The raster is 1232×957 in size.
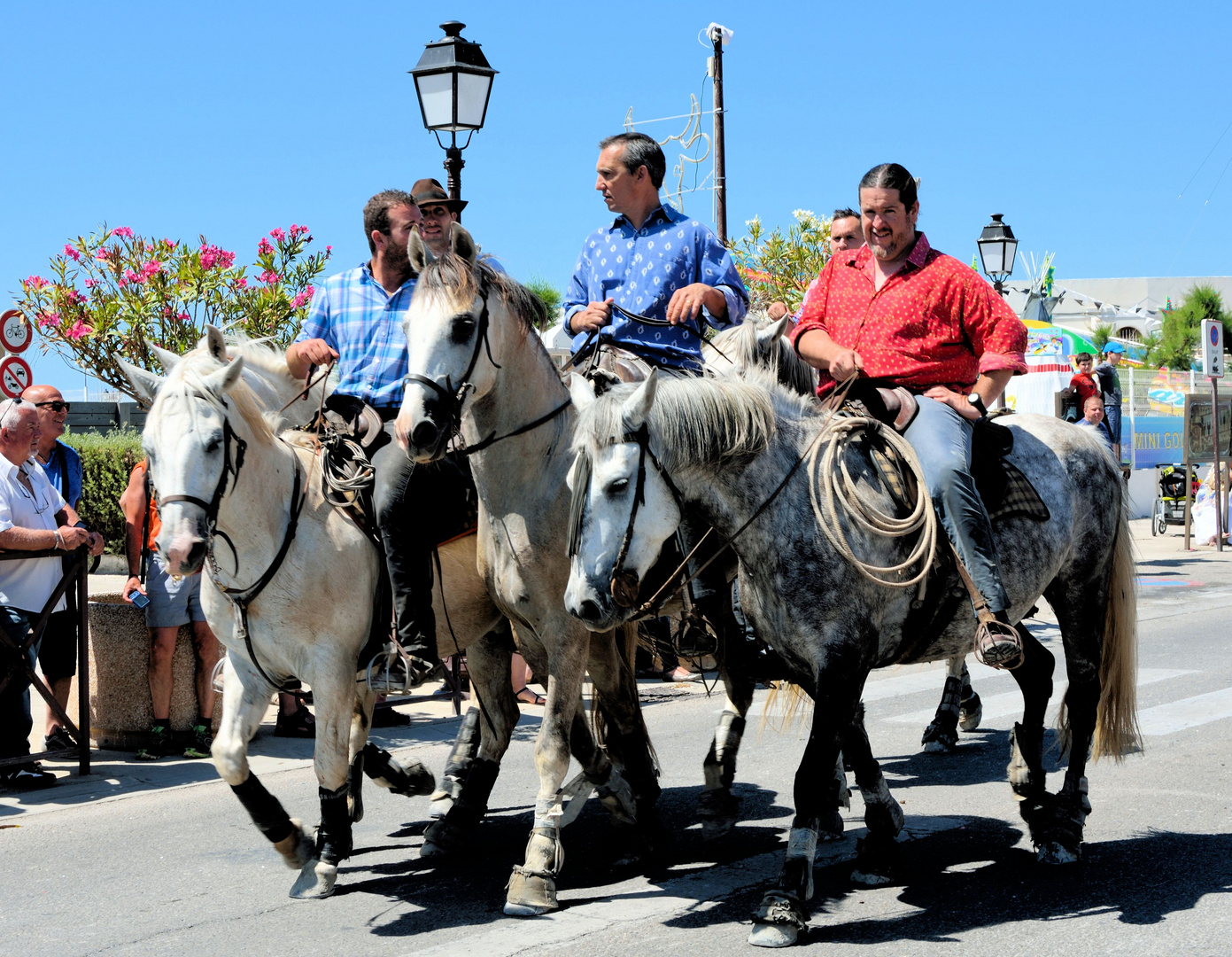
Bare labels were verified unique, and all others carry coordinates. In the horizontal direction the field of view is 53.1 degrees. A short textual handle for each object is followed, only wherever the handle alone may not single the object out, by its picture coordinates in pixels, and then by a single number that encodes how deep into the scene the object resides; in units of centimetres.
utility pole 1816
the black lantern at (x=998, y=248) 1808
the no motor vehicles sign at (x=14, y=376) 992
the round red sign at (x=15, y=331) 1040
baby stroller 2155
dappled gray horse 409
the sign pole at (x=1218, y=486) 1855
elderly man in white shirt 712
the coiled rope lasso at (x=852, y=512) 429
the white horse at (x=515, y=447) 445
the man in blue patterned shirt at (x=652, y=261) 548
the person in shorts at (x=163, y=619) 773
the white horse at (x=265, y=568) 444
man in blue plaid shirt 498
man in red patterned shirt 468
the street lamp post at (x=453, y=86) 952
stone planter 776
